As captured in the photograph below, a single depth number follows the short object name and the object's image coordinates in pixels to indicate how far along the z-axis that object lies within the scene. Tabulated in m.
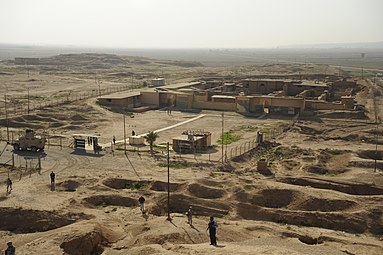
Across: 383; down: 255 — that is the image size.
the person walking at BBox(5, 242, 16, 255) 17.39
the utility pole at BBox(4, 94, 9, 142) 50.25
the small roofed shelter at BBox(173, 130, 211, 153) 38.75
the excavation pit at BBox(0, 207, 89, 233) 22.58
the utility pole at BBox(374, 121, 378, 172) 36.94
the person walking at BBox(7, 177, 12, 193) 27.45
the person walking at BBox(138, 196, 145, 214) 24.72
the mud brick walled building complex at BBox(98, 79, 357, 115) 60.12
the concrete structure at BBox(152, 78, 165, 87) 87.81
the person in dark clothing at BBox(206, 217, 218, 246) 18.80
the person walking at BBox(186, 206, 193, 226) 22.28
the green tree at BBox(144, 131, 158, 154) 38.66
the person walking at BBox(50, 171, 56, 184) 28.72
